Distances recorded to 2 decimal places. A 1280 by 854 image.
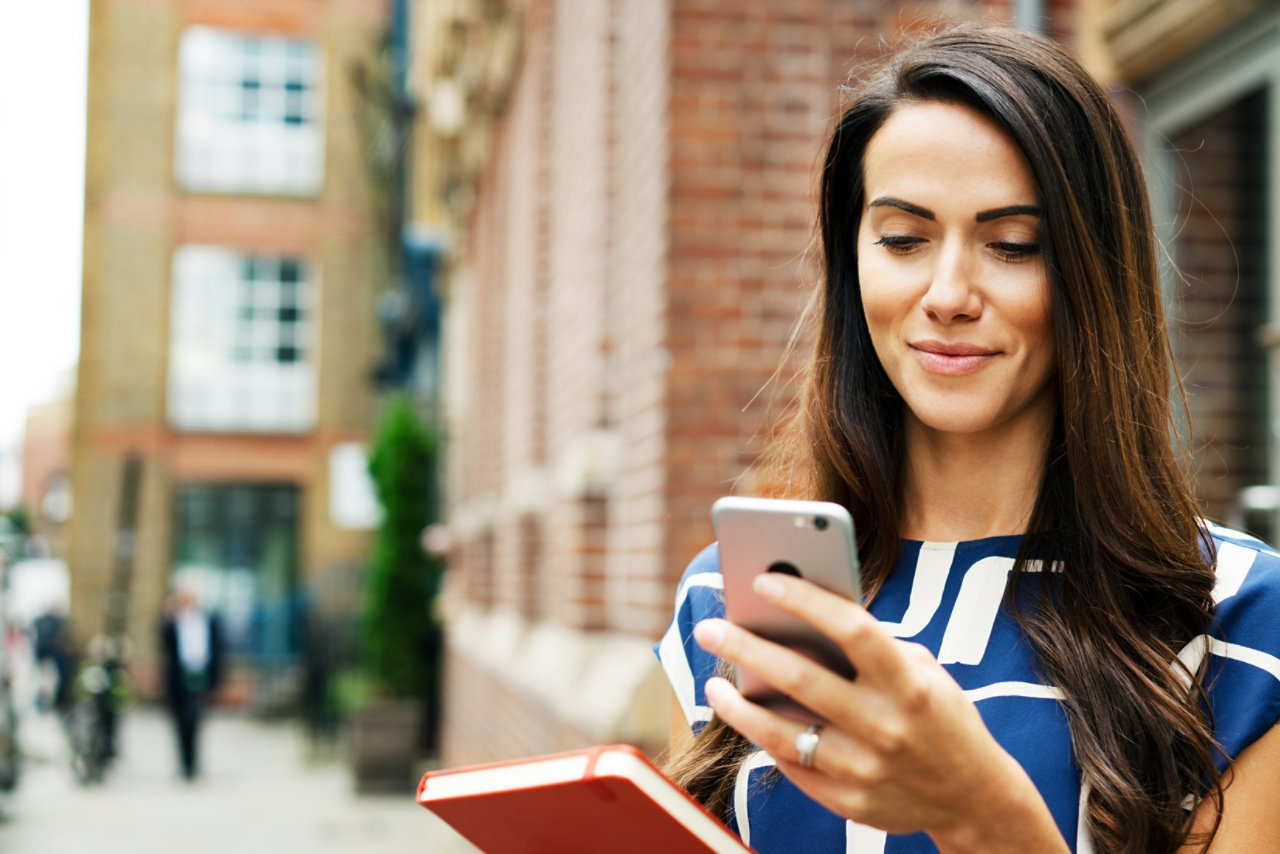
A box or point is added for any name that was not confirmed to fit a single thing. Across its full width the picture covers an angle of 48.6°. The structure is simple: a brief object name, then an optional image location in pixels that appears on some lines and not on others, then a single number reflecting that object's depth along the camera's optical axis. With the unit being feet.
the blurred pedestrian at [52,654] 71.41
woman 4.49
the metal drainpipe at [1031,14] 13.32
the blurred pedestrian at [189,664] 47.44
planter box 40.86
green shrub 43.04
